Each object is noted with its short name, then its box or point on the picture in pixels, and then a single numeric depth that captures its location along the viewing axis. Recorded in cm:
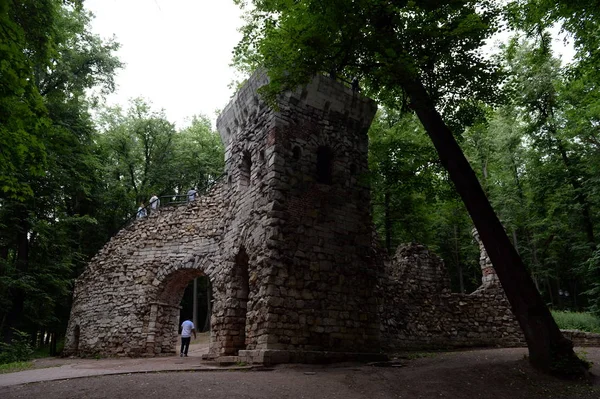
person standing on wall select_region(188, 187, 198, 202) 1672
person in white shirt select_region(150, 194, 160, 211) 1762
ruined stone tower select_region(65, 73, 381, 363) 974
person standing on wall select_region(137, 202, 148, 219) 1789
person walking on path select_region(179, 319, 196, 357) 1478
